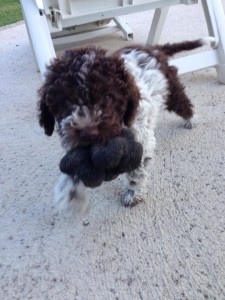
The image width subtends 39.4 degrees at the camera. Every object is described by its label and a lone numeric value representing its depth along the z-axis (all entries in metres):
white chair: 0.75
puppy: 0.42
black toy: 0.42
